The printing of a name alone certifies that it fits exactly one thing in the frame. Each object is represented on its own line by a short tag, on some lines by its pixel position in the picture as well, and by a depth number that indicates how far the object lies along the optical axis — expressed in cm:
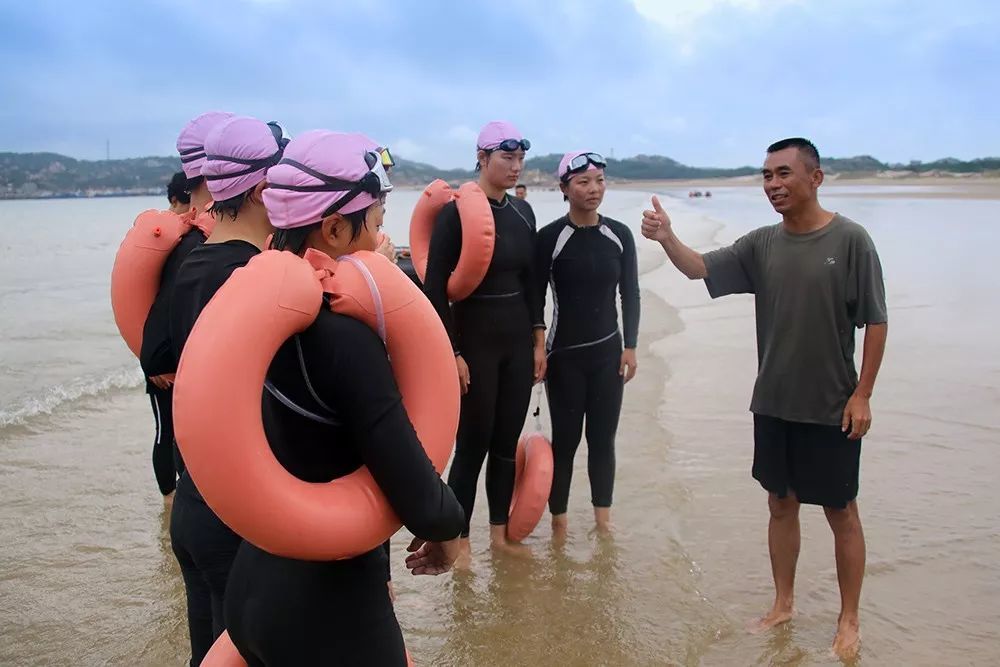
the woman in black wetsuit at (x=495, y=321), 475
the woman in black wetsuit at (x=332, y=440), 202
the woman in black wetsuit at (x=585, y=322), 510
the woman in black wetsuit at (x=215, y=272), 272
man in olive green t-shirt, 375
